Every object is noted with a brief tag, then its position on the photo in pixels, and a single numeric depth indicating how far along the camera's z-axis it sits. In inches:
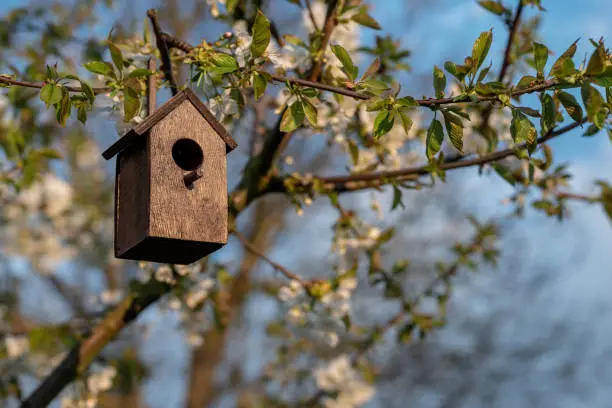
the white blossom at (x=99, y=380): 119.4
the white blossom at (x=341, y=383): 135.5
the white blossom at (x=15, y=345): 139.2
